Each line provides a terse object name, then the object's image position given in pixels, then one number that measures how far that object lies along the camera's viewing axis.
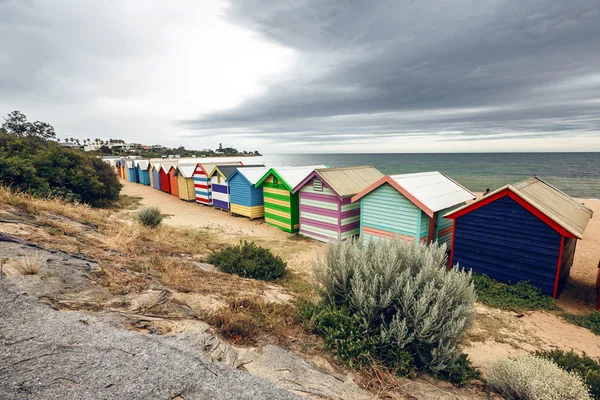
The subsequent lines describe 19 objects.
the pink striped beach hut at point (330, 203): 13.50
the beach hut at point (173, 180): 29.09
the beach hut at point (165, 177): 31.08
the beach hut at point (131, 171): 43.91
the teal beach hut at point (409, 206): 10.90
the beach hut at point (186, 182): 26.02
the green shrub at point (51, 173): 13.17
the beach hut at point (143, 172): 39.31
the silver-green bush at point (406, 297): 4.38
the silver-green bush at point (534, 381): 3.68
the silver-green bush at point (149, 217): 12.52
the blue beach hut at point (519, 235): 8.27
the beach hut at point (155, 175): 33.88
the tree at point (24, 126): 52.94
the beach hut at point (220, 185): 21.28
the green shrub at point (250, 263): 8.48
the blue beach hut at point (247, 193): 18.70
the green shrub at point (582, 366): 4.19
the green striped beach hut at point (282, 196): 15.87
